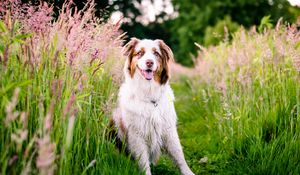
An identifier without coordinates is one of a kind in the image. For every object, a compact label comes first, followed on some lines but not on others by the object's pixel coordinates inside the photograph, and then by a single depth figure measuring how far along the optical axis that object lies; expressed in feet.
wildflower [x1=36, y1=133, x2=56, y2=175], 5.44
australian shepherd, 13.29
